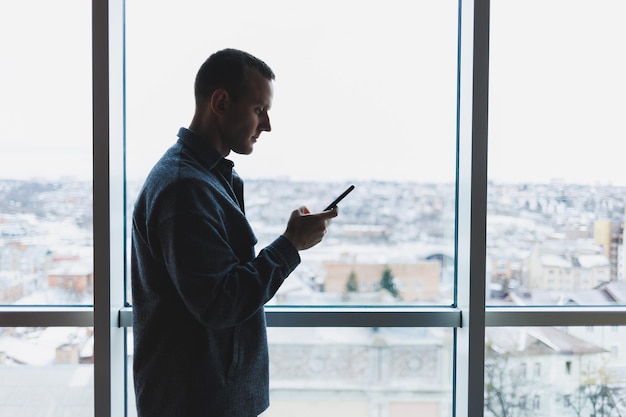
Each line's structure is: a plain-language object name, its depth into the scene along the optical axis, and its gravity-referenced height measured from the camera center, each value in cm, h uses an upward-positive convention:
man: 105 -14
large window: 168 +6
